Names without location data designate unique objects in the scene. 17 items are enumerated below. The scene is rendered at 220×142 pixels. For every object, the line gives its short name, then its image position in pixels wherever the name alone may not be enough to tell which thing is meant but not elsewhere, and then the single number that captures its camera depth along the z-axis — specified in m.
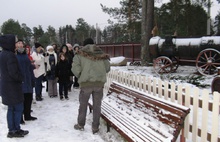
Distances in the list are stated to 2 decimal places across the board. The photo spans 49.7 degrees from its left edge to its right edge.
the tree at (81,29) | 93.00
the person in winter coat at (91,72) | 4.66
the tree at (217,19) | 36.09
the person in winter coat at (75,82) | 9.74
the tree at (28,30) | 113.11
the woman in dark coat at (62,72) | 7.59
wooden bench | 3.30
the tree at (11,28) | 77.00
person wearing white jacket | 7.25
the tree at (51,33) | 105.50
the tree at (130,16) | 34.65
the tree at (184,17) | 29.70
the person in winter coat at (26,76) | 5.24
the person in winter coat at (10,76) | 4.21
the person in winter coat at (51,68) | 7.72
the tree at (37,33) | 106.62
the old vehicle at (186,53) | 10.11
